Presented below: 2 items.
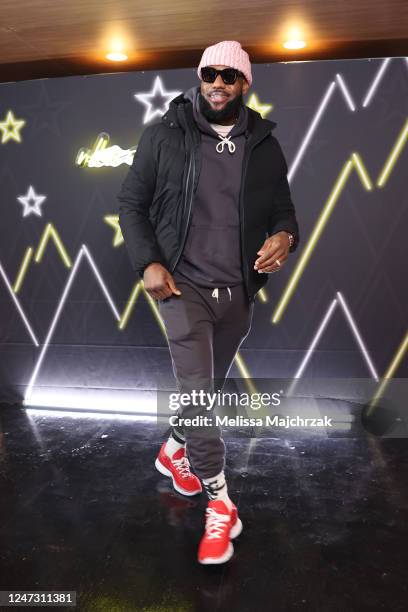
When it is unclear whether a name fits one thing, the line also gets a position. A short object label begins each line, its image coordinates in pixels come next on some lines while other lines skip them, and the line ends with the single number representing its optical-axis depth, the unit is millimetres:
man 1647
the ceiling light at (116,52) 2490
